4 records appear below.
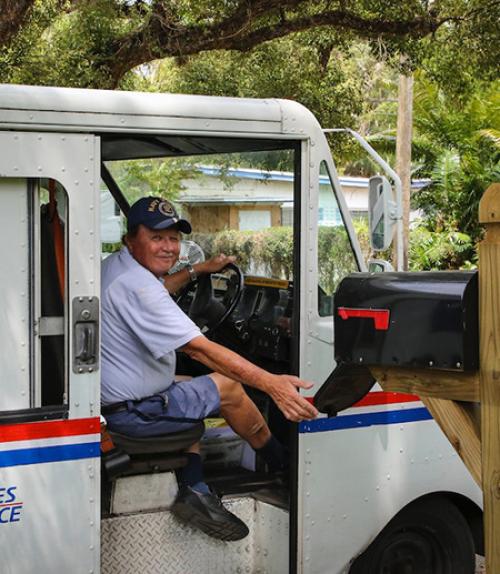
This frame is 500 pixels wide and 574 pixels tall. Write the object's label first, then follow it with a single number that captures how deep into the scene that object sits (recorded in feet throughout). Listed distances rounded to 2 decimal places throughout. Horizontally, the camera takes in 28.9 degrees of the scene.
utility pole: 65.72
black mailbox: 8.94
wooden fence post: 8.27
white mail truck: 11.31
